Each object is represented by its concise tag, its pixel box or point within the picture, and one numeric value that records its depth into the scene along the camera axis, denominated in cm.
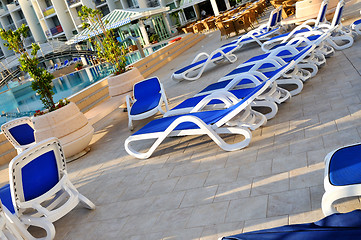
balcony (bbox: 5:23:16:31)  4622
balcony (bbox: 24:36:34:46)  4534
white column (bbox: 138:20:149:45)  2837
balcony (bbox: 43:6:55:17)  4265
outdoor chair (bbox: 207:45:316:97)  584
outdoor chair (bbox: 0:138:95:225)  371
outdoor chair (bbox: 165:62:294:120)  507
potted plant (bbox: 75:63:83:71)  3006
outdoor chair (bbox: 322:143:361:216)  235
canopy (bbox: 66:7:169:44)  2706
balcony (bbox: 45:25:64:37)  4312
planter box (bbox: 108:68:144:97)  814
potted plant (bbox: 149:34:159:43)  2942
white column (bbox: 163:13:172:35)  3064
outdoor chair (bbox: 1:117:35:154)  662
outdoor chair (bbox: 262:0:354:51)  774
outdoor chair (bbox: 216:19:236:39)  1543
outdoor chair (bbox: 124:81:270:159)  449
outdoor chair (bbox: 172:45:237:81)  966
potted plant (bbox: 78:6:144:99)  816
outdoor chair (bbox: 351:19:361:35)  806
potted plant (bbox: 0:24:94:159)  635
